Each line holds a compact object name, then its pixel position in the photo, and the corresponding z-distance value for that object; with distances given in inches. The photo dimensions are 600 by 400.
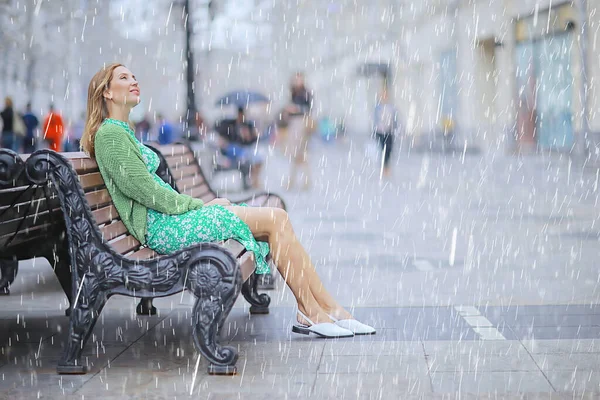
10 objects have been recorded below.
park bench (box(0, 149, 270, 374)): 199.3
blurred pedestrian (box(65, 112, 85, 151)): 1201.9
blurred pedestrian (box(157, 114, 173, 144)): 1056.8
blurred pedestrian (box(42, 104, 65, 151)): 1034.7
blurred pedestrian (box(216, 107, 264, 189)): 764.6
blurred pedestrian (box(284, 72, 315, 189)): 745.0
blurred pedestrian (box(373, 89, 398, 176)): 922.7
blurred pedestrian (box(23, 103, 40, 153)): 1164.5
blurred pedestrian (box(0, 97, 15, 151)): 1119.0
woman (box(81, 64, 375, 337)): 216.7
